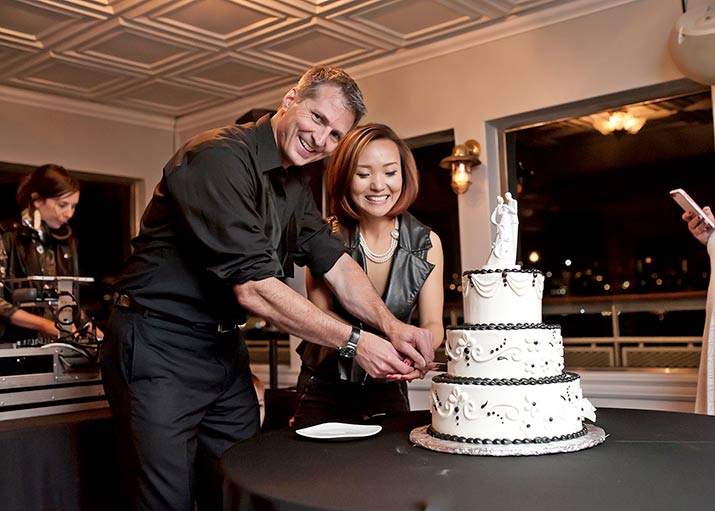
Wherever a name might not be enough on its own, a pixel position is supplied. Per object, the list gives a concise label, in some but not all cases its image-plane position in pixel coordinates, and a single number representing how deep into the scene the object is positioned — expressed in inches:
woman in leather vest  91.0
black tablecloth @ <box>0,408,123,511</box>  86.1
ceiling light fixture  158.2
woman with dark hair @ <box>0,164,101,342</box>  116.3
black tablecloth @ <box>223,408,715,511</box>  44.5
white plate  64.6
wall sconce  169.8
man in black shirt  72.1
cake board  56.8
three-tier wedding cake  59.2
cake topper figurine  65.8
